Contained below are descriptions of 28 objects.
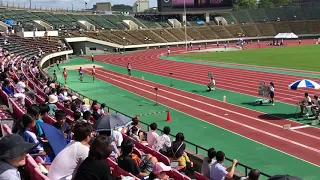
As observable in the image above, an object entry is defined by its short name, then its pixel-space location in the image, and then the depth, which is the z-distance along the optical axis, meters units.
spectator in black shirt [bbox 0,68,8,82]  18.06
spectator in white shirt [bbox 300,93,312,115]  19.09
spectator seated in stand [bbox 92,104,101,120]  12.83
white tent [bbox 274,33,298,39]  69.46
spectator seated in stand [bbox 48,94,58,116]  12.80
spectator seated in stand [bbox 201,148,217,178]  8.21
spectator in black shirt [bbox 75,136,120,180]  4.36
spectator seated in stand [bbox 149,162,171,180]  5.94
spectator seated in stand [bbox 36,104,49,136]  8.95
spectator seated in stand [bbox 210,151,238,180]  7.93
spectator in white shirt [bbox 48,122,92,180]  4.97
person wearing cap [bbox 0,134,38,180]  4.29
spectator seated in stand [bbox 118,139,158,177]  7.16
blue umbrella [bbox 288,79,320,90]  19.47
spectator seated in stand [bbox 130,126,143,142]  11.70
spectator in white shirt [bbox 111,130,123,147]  10.06
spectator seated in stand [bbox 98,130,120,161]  8.66
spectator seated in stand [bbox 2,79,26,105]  15.21
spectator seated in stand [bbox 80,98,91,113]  14.96
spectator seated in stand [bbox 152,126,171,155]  10.37
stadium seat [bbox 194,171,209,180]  8.07
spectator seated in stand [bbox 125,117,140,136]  11.86
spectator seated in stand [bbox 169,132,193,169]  9.78
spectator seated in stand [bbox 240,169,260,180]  6.36
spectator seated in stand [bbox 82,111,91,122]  10.14
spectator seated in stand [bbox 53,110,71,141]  9.13
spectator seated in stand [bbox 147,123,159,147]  10.73
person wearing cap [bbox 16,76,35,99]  15.88
